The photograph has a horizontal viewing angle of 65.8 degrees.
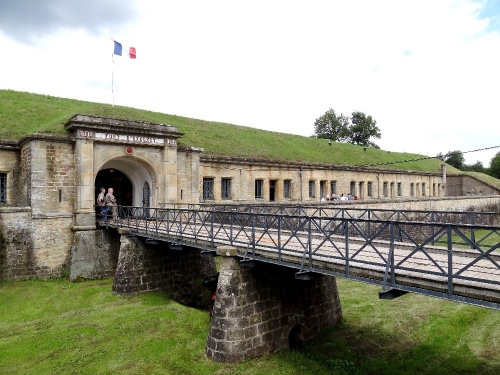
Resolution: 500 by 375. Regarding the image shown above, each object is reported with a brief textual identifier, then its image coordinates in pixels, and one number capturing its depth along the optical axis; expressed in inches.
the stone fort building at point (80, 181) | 578.6
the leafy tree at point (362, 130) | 2436.0
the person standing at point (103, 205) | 632.4
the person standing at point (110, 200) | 655.8
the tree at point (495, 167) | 2458.9
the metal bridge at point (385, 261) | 221.9
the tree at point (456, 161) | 2881.4
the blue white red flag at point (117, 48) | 842.2
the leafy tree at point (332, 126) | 2458.2
